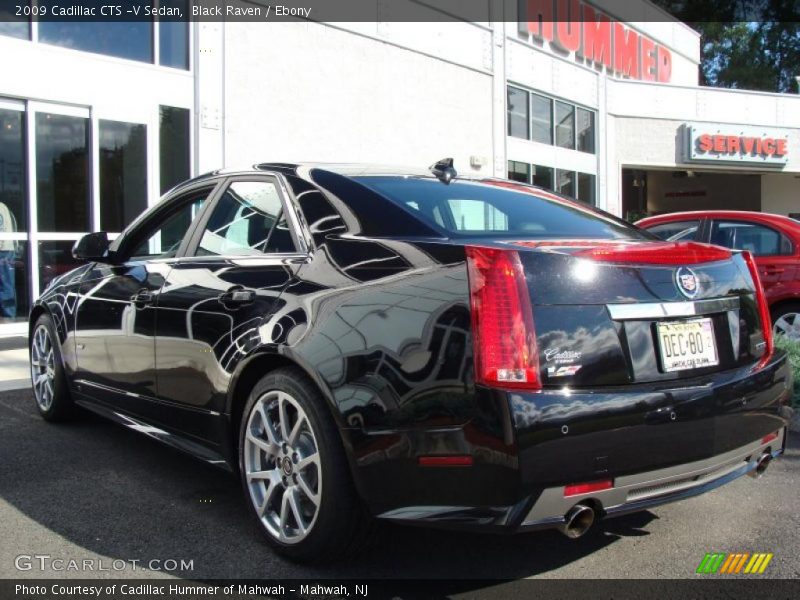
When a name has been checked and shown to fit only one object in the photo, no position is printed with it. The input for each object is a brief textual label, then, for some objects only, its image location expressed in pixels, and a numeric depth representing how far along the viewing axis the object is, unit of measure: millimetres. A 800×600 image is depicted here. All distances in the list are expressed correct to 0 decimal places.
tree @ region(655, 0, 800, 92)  50250
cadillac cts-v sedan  2447
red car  7590
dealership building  9930
